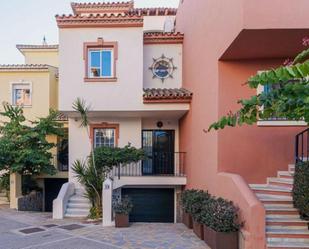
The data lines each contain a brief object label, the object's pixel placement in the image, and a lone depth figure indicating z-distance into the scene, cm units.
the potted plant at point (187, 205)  1036
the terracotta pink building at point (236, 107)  696
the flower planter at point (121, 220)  1112
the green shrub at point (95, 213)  1245
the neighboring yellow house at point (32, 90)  1803
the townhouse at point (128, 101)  1330
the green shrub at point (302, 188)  668
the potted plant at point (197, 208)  929
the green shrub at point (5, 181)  1588
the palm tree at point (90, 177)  1251
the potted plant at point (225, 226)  754
